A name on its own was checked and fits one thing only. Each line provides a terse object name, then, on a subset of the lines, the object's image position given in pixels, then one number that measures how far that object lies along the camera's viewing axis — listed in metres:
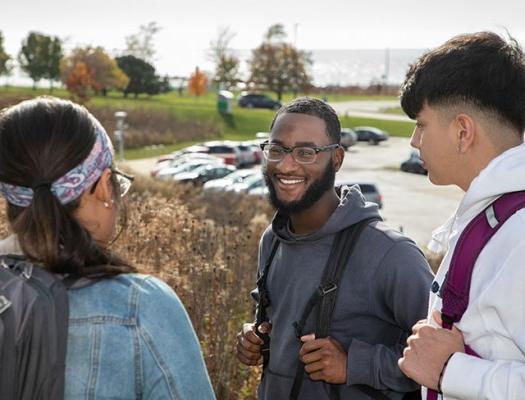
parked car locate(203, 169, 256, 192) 16.40
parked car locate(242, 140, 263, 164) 38.97
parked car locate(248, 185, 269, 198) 20.47
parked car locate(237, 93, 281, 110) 69.62
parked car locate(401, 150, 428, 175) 38.41
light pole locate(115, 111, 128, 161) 26.03
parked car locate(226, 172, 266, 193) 23.66
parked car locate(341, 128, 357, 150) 48.09
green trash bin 61.75
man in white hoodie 2.15
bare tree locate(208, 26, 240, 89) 82.50
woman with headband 1.96
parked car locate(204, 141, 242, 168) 36.44
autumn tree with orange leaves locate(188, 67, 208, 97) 82.69
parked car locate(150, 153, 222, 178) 30.43
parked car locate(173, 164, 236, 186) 23.00
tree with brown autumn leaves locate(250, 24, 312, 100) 73.50
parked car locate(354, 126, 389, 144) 52.72
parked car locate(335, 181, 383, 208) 24.39
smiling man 3.13
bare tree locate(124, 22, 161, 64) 86.44
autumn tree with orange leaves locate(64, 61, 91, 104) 62.47
